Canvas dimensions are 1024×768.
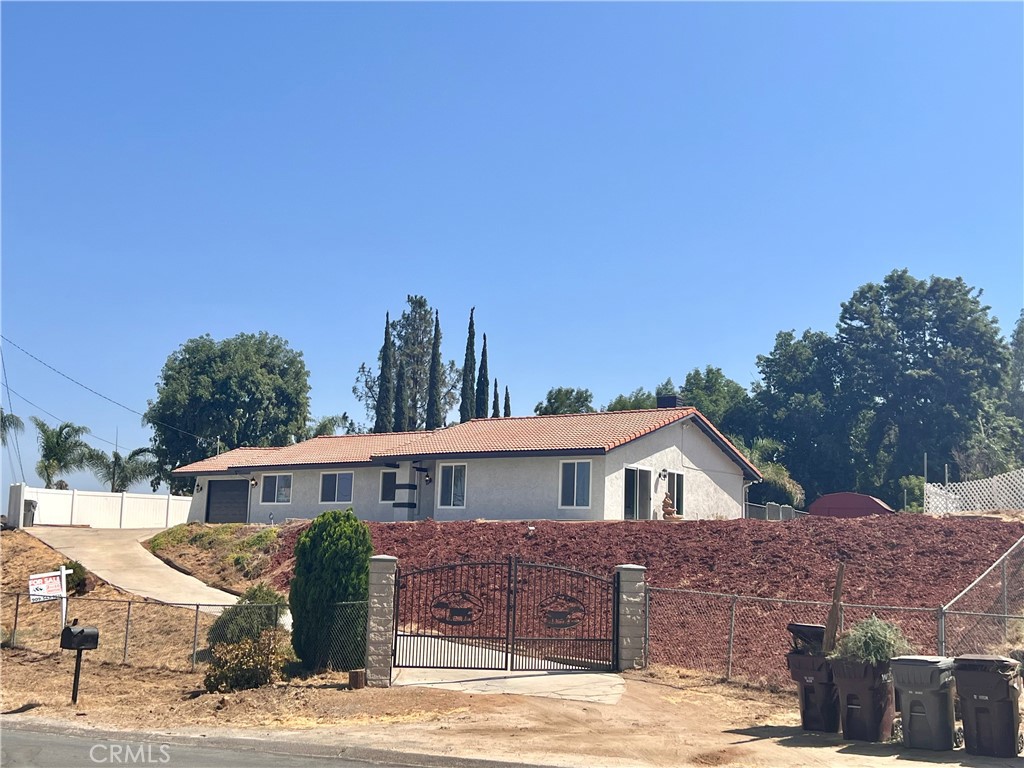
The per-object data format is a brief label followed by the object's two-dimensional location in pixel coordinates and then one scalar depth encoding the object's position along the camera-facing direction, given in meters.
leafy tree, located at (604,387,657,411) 69.81
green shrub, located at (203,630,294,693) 17.17
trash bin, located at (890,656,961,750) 12.34
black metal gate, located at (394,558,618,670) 18.67
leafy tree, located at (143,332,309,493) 64.62
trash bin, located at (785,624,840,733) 13.68
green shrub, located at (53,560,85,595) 27.72
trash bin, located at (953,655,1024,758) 12.02
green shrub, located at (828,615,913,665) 13.08
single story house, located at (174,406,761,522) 32.31
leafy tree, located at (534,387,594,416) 67.62
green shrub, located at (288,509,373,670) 18.16
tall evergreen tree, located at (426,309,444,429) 69.00
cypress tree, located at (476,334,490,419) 67.88
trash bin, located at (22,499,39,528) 39.44
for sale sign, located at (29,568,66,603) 22.34
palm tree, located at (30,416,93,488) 50.28
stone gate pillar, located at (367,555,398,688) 16.78
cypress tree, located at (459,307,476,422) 67.19
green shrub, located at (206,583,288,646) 19.62
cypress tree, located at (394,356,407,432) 67.31
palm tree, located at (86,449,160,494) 56.12
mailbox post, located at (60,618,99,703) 16.88
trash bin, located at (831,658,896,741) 13.03
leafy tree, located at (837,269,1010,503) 60.81
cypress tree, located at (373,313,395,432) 65.88
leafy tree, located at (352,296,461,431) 75.50
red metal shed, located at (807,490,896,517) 38.16
